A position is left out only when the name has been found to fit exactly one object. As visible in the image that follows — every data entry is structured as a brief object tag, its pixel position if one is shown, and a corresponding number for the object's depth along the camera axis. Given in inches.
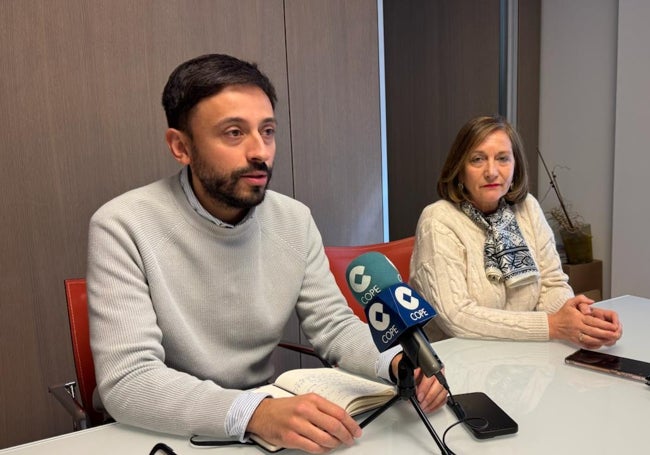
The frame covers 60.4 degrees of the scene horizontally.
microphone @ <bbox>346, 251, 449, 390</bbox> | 33.5
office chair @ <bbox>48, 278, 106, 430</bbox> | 53.3
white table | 36.6
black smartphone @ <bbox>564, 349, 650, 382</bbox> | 46.5
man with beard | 40.9
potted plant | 133.0
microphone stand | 36.9
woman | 60.7
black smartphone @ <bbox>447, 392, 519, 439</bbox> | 37.6
